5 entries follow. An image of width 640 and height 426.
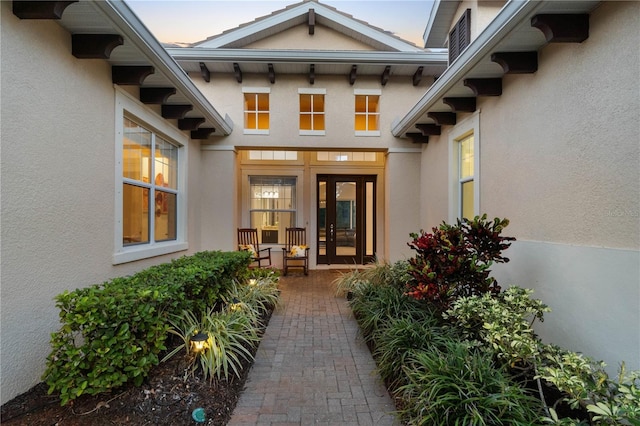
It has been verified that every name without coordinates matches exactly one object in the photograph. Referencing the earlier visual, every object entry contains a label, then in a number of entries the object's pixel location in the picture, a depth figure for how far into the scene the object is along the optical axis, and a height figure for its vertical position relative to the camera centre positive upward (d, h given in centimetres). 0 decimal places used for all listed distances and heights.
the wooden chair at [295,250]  738 -93
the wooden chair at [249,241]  698 -65
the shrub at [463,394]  179 -117
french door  828 -11
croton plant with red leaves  292 -49
